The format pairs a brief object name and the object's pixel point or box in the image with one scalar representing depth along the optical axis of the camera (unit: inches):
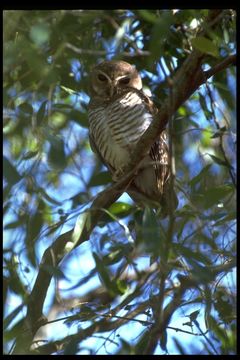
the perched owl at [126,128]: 283.6
